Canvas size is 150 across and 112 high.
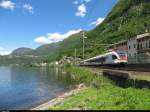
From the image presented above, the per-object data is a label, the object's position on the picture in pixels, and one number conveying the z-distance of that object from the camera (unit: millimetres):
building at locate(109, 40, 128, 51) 33079
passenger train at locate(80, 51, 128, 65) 19792
